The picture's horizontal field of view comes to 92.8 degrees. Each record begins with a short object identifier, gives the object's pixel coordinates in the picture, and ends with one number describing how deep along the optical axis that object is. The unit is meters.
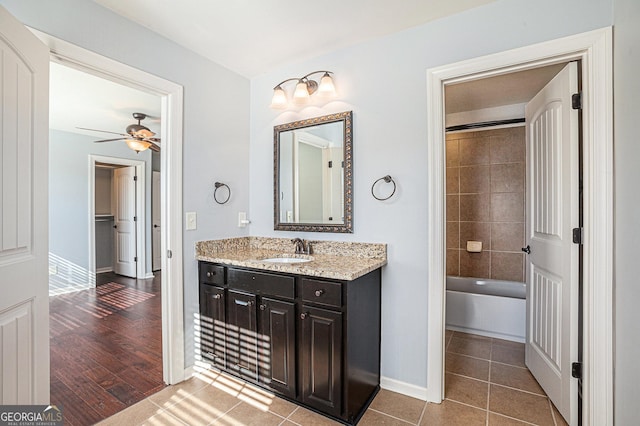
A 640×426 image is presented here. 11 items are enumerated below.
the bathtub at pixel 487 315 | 2.79
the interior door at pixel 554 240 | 1.69
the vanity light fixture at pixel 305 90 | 2.18
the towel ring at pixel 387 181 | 2.03
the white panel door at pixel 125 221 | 5.34
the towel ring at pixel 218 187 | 2.42
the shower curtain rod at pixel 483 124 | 3.30
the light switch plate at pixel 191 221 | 2.22
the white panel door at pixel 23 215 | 1.18
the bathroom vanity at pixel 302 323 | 1.70
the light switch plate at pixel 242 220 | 2.64
